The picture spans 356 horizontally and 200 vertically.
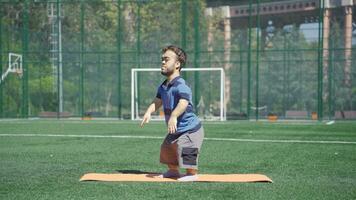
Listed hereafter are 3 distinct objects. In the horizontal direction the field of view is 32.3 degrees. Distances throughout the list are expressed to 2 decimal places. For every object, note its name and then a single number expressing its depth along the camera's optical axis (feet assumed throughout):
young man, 21.20
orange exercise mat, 20.17
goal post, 87.86
